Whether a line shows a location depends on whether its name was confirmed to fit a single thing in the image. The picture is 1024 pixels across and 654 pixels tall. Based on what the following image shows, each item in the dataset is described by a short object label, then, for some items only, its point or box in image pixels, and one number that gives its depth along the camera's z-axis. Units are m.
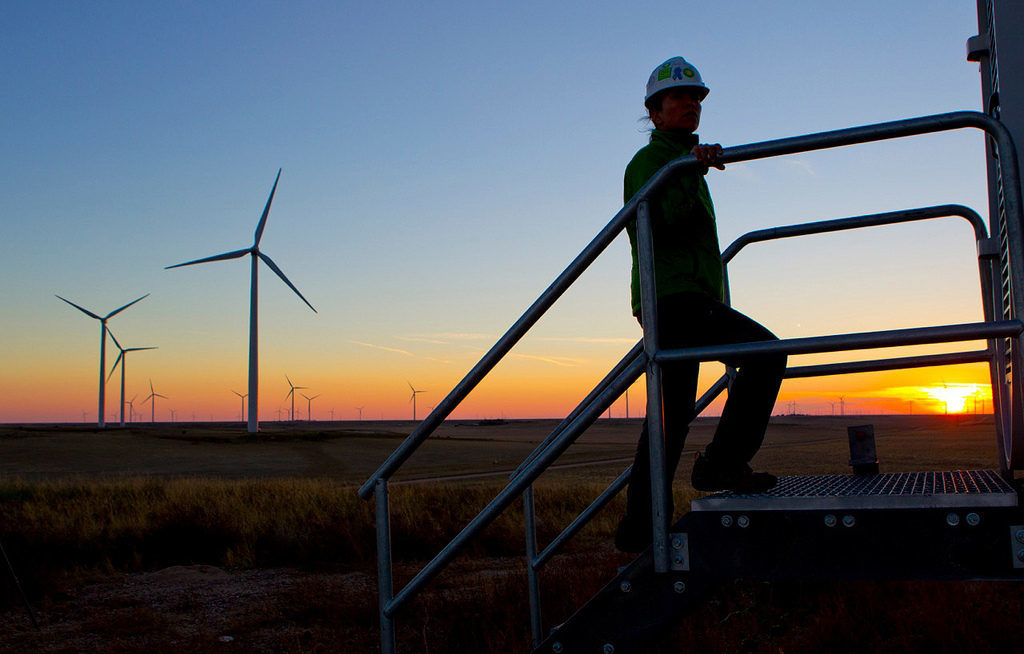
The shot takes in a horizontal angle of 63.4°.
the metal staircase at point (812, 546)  2.27
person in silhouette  2.92
